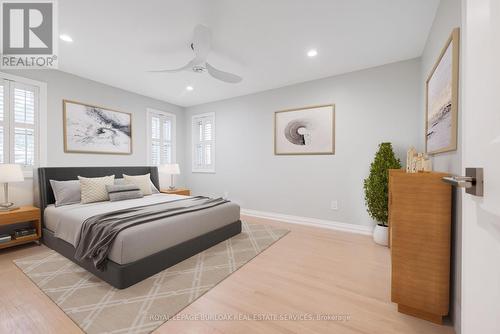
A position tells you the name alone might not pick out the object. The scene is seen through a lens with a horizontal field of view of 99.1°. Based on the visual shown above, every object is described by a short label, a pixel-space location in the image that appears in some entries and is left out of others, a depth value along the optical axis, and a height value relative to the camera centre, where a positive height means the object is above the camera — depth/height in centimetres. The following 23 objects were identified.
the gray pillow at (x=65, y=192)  308 -43
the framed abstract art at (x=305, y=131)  374 +63
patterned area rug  156 -114
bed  197 -80
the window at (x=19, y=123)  300 +57
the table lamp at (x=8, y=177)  265 -18
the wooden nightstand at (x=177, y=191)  459 -62
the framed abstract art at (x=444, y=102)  155 +55
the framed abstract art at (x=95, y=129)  360 +62
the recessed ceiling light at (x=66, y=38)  255 +152
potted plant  293 -33
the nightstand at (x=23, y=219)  265 -73
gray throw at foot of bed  200 -63
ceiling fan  240 +139
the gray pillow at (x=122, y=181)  380 -33
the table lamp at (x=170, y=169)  473 -13
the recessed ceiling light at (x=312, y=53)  289 +154
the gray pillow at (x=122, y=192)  335 -47
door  51 +1
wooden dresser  152 -59
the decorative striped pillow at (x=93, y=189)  321 -41
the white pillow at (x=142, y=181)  388 -34
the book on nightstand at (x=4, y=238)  263 -95
